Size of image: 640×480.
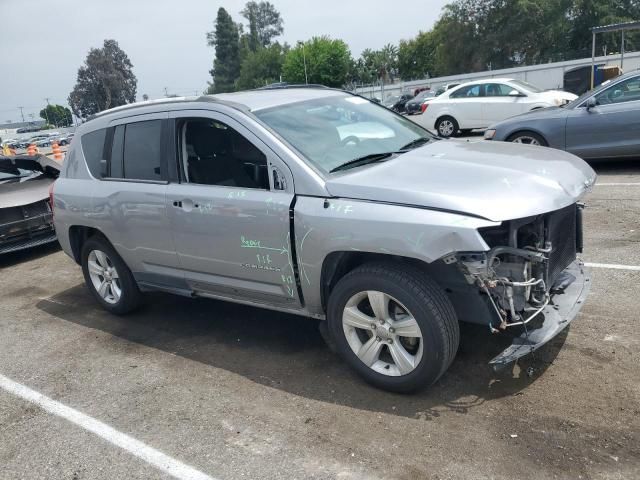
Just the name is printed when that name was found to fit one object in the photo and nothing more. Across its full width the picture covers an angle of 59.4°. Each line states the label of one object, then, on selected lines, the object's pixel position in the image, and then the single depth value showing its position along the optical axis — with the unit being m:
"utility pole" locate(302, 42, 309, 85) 80.72
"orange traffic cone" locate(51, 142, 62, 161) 25.95
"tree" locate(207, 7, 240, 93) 110.56
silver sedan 8.52
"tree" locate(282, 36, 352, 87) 84.56
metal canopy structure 14.25
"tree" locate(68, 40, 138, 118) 106.38
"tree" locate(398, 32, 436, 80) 89.06
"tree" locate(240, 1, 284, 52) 115.06
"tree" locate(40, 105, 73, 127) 128.75
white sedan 13.83
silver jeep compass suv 3.16
